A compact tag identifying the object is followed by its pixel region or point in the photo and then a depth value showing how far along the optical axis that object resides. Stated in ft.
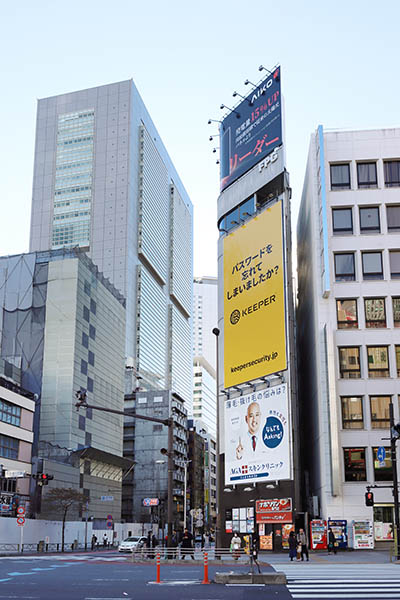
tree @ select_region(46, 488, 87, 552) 258.98
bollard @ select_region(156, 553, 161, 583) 79.74
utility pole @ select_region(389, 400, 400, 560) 118.34
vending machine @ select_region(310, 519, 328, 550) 165.58
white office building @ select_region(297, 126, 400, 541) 175.32
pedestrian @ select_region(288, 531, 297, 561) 124.26
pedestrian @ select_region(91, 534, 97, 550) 253.77
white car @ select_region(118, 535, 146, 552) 197.06
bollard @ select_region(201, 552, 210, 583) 78.64
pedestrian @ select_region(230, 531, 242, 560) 146.55
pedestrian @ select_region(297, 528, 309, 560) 124.77
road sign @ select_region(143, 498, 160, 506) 197.14
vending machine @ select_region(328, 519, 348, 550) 162.91
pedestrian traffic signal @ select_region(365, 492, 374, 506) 128.16
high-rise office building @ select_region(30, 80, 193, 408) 579.89
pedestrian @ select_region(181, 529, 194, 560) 122.83
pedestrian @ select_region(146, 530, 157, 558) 124.53
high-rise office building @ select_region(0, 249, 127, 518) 310.86
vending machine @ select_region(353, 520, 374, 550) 164.25
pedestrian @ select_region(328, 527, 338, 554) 157.38
